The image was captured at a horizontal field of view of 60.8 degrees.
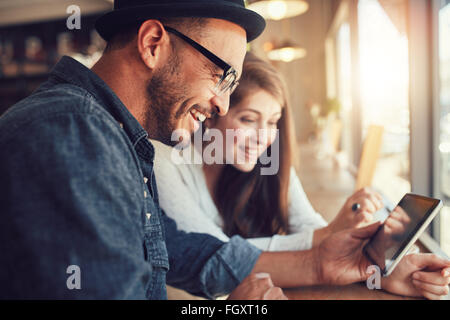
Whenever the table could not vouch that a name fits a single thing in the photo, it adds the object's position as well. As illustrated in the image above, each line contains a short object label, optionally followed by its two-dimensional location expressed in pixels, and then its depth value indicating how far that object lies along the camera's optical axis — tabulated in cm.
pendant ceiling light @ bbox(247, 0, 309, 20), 271
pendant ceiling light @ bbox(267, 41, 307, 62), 485
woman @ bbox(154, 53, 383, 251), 106
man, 42
